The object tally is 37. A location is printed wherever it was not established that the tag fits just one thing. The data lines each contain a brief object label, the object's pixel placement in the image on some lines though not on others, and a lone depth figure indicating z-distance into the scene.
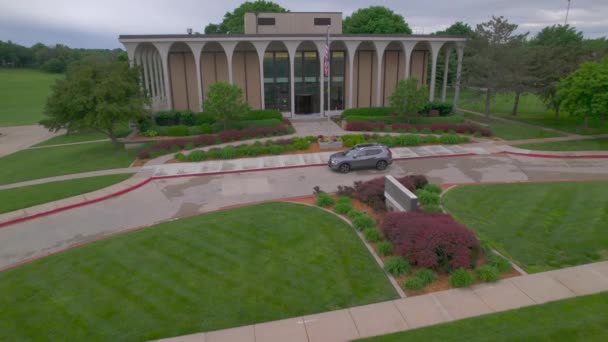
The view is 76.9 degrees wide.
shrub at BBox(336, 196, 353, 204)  15.86
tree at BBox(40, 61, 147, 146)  26.86
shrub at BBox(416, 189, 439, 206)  15.29
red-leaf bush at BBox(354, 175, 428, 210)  15.69
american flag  26.33
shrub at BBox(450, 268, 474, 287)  9.79
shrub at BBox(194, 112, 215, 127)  35.53
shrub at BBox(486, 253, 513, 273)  10.43
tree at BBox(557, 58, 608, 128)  26.83
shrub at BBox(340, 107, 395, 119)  38.72
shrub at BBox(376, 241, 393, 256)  11.62
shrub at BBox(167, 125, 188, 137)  32.88
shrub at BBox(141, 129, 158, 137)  32.72
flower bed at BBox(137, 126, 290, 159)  27.16
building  37.53
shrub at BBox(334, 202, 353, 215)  15.02
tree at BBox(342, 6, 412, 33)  71.25
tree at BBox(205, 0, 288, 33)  77.69
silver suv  22.02
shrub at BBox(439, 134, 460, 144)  28.42
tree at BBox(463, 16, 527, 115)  36.12
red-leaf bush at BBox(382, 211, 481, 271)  10.42
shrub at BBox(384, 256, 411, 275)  10.54
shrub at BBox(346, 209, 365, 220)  14.25
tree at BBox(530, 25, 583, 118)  35.12
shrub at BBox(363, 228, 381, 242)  12.50
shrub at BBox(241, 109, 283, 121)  36.84
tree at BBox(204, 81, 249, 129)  31.06
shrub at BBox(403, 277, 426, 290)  9.80
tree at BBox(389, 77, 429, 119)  33.53
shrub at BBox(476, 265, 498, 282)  9.91
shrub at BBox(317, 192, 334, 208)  16.06
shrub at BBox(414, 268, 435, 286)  10.04
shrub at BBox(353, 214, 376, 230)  13.45
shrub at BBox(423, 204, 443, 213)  14.16
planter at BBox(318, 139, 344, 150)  27.56
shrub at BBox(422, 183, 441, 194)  16.98
